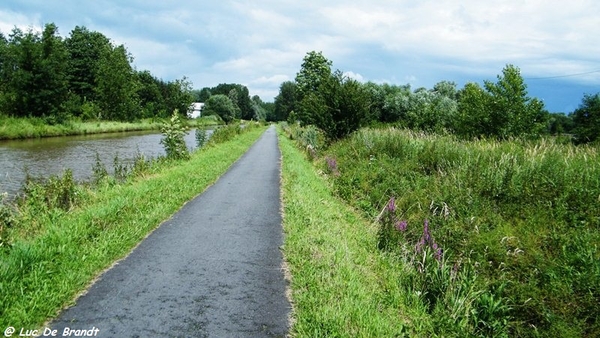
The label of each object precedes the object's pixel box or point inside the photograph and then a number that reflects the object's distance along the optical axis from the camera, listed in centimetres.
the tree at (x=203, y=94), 17351
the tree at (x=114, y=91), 5947
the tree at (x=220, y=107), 10406
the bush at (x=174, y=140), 1791
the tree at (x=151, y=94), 8441
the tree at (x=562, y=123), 8272
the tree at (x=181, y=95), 7062
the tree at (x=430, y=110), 4207
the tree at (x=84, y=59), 6844
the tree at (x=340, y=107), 2170
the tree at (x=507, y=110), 3489
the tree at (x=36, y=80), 3950
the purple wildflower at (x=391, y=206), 734
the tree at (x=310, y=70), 6054
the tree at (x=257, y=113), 14145
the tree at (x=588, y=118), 5376
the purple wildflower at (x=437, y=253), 554
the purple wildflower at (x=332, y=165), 1500
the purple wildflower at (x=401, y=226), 712
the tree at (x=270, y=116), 17064
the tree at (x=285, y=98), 12612
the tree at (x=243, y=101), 13500
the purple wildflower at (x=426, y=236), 596
